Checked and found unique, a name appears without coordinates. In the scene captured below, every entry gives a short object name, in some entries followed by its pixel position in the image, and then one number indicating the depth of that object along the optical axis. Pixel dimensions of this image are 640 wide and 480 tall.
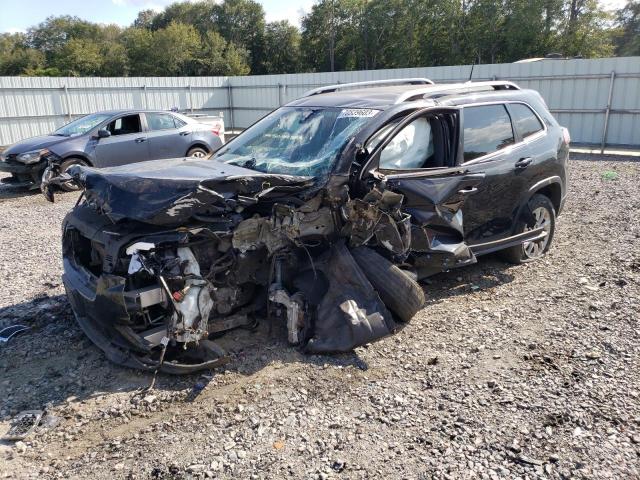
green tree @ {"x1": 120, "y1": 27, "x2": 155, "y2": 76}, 45.12
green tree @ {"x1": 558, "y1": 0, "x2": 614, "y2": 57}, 33.41
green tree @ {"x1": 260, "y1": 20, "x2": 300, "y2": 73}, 48.50
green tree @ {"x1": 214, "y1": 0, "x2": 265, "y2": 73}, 52.03
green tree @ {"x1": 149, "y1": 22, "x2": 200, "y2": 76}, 44.69
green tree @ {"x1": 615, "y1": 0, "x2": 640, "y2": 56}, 40.94
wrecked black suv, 3.54
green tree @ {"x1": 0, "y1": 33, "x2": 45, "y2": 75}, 45.22
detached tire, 4.16
